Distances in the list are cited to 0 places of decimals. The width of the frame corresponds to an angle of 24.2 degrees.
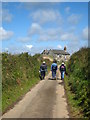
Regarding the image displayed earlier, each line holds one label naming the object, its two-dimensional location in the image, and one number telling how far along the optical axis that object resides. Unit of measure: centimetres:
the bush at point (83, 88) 854
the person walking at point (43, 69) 2038
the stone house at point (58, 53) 9798
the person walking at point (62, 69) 1986
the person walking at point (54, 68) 2016
